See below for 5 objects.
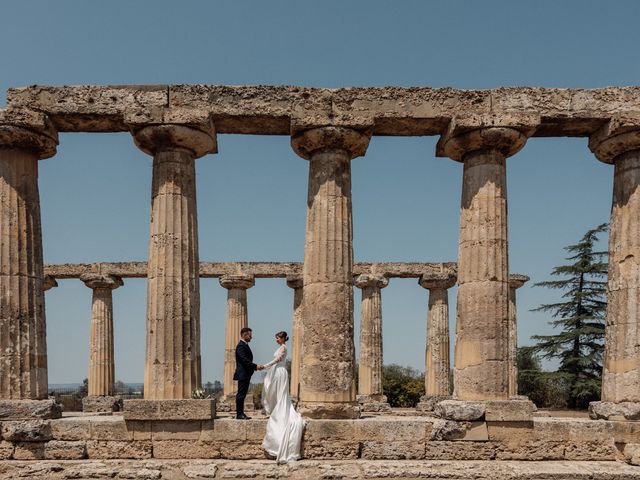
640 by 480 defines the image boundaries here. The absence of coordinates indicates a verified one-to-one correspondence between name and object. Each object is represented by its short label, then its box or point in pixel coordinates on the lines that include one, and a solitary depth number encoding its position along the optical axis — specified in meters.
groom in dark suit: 15.79
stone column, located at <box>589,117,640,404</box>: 15.64
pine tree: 41.22
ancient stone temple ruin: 14.80
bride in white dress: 14.28
